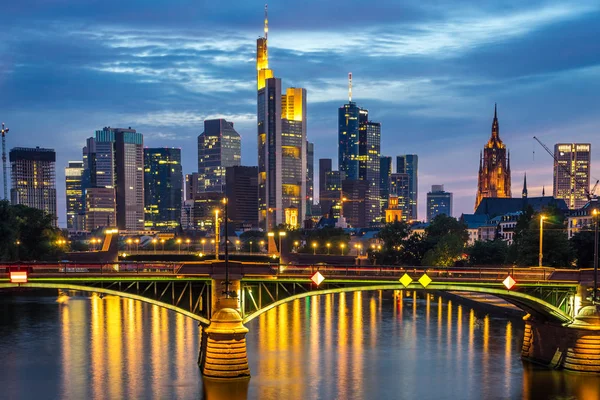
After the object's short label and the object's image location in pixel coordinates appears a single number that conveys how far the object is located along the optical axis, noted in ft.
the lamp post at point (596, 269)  230.27
